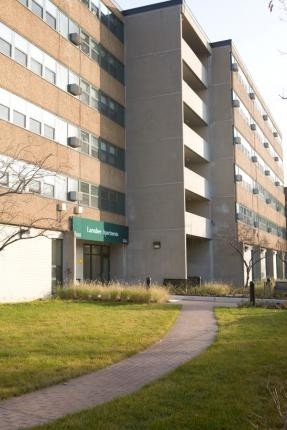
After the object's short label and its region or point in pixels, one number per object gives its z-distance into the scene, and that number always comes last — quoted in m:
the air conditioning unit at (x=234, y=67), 42.67
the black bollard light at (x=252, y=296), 22.33
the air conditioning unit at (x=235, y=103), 42.59
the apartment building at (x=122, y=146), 24.86
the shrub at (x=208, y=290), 28.45
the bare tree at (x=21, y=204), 22.87
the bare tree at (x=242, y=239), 39.81
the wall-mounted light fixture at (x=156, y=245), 34.16
